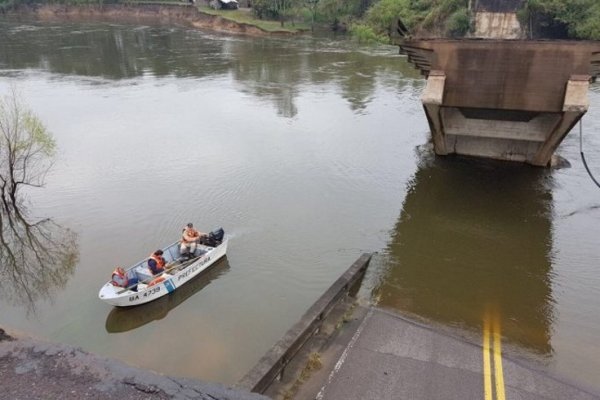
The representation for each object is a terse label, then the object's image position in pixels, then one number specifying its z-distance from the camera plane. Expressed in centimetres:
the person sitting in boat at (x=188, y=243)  1692
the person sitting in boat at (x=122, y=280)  1477
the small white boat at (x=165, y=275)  1467
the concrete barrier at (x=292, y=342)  905
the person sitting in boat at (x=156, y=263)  1569
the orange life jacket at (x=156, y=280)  1508
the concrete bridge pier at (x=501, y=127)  1919
